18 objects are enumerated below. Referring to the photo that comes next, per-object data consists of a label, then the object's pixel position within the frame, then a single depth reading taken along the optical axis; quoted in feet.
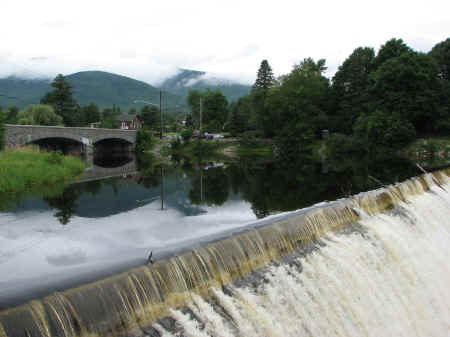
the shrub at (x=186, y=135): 178.89
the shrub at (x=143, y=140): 167.94
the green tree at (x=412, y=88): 133.28
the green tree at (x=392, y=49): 153.07
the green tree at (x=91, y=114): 306.08
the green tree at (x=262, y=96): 192.13
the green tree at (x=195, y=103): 309.63
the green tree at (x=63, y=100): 256.93
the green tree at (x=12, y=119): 210.20
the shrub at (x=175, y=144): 174.08
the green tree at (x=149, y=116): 303.89
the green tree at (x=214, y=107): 294.66
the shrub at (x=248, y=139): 184.65
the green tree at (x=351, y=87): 170.60
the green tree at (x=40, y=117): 204.13
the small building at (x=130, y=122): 331.98
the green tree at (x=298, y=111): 166.30
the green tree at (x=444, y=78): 133.90
